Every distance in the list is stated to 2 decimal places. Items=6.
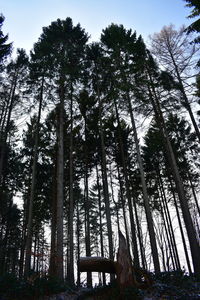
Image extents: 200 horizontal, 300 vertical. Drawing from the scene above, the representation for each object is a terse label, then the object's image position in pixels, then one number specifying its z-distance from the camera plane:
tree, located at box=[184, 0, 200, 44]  10.18
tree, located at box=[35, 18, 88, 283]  12.55
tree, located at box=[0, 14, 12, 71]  12.71
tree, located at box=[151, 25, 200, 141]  12.10
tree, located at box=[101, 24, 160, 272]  12.74
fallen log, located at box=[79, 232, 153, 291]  5.31
